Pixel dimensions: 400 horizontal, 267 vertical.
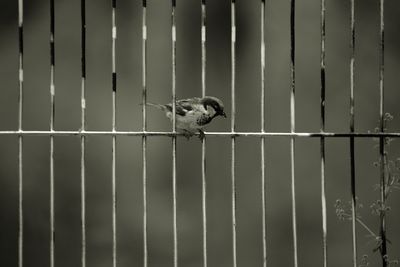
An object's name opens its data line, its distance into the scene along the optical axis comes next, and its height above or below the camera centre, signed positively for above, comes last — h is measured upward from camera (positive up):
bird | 7.21 +0.19
